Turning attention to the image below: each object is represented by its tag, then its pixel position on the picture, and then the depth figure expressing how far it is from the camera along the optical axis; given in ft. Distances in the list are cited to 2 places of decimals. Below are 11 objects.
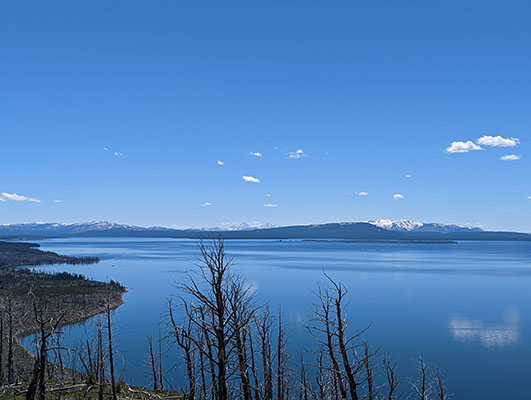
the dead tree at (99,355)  76.53
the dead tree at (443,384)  103.45
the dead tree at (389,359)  114.29
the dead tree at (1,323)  86.32
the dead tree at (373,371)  64.99
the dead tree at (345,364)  45.19
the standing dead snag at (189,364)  67.23
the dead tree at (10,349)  89.46
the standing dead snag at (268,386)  77.22
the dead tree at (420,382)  104.78
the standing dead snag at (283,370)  80.22
